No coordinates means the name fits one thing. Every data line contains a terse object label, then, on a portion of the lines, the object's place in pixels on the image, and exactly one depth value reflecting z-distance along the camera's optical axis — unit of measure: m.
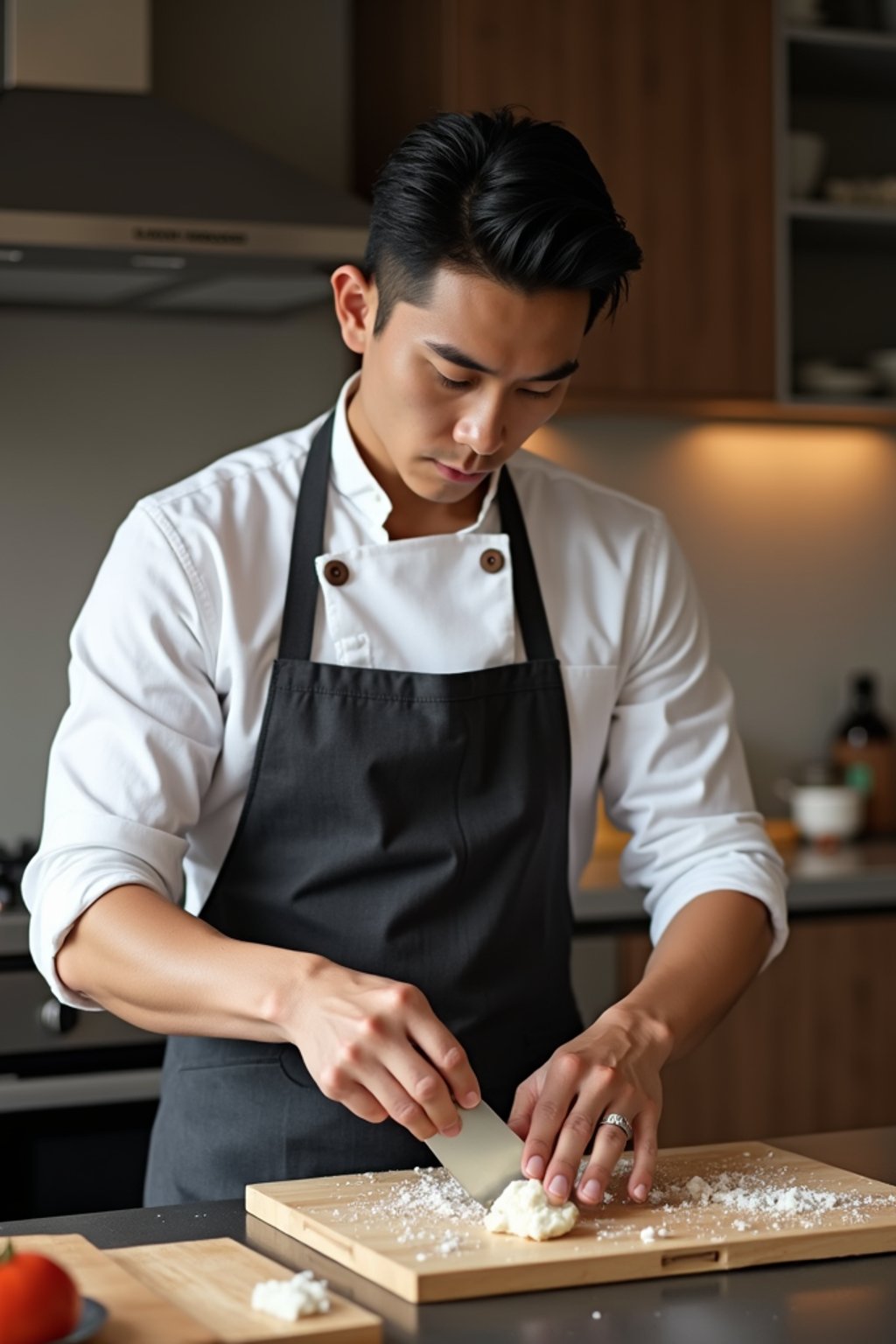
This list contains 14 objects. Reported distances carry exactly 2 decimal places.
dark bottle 3.23
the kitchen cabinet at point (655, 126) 2.77
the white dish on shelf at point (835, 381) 3.08
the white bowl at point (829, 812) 3.04
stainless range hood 2.36
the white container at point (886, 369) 3.16
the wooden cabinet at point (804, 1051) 2.59
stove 2.26
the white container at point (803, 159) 3.05
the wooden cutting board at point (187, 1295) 0.92
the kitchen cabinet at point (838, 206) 3.03
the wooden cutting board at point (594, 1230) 1.05
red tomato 0.85
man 1.30
